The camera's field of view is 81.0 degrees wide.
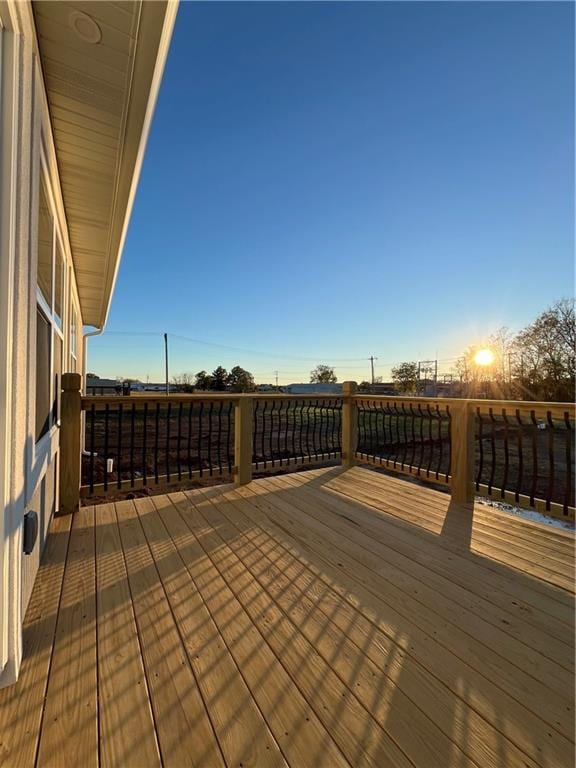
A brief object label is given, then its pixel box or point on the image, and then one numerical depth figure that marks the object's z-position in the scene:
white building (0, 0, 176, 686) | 1.12
